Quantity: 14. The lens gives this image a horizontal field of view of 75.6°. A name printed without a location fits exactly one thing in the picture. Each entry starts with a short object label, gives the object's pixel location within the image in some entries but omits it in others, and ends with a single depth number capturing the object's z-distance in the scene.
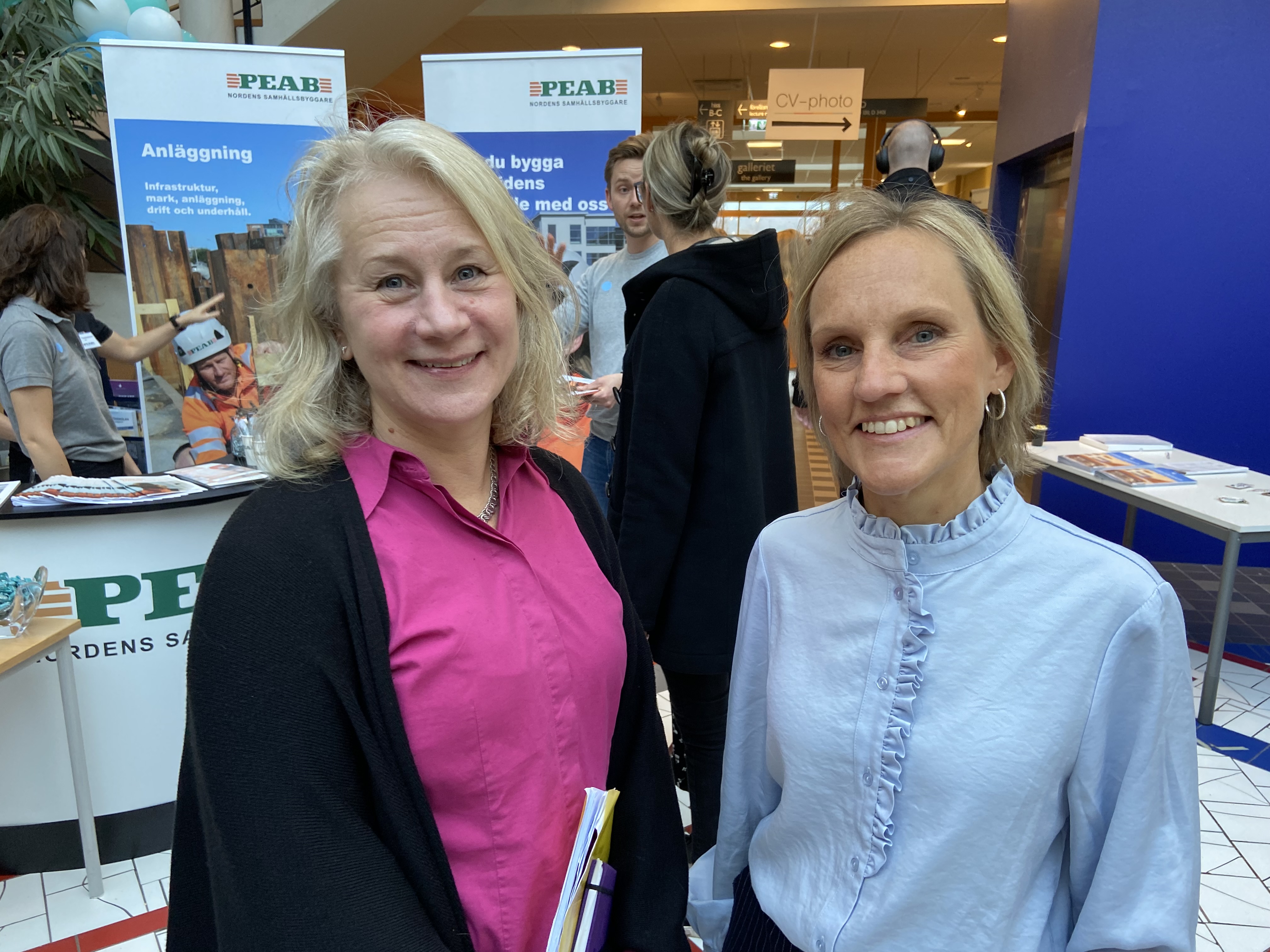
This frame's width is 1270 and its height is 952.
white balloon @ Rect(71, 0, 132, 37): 5.09
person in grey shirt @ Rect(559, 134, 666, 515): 3.09
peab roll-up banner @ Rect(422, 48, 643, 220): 4.15
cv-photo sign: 7.62
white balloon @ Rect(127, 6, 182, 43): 4.98
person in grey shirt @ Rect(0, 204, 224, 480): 2.91
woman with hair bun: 1.91
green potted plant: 4.97
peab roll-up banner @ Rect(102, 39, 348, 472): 3.82
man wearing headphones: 3.35
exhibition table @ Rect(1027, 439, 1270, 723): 3.03
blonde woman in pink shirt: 0.85
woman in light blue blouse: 0.84
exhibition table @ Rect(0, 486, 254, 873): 2.33
